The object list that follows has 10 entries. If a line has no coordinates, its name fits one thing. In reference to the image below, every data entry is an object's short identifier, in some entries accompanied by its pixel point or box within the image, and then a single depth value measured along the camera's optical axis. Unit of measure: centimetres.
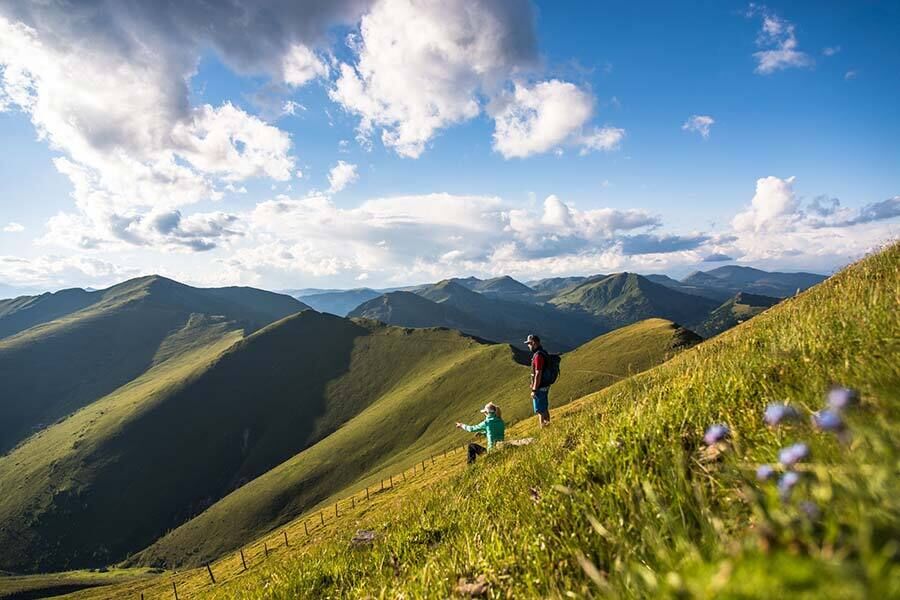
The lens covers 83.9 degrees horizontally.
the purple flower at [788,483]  192
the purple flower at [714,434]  304
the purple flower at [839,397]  211
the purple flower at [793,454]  202
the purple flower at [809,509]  179
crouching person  1853
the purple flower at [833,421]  204
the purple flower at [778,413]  253
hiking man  1872
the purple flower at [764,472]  232
